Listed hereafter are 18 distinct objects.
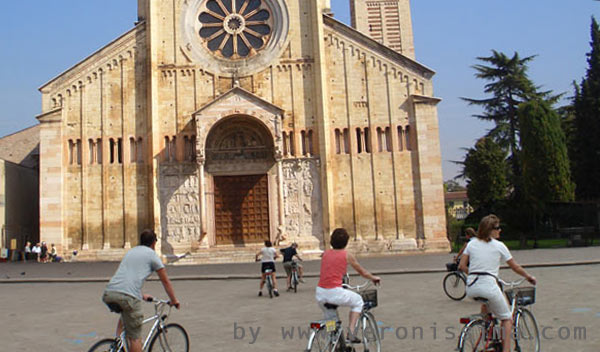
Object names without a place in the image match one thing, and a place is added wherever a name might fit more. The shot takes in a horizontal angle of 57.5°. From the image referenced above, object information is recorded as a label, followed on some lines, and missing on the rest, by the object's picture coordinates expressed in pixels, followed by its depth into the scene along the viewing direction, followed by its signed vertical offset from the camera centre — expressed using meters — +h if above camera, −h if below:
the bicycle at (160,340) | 5.77 -1.18
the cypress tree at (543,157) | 33.62 +3.60
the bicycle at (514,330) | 5.95 -1.27
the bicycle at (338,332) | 5.83 -1.19
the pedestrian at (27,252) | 30.02 -0.77
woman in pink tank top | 6.15 -0.65
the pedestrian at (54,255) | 27.33 -0.89
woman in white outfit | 5.96 -0.58
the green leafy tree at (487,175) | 41.41 +3.19
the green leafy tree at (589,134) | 37.75 +5.48
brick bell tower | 38.59 +14.21
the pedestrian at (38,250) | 27.60 -0.61
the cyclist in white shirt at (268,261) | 14.31 -0.90
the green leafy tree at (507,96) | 42.38 +9.40
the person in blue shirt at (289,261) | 15.14 -0.96
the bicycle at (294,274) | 15.06 -1.32
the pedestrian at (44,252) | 27.37 -0.74
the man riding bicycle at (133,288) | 5.93 -0.59
